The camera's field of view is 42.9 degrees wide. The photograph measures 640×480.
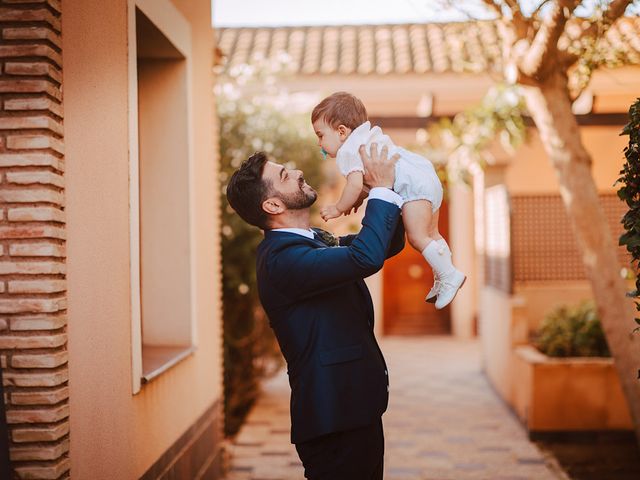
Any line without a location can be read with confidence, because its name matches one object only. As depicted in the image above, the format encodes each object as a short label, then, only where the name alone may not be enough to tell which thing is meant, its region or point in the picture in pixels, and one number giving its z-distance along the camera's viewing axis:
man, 2.91
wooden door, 14.50
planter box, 7.16
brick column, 3.18
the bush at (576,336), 7.48
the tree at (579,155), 5.46
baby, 2.96
